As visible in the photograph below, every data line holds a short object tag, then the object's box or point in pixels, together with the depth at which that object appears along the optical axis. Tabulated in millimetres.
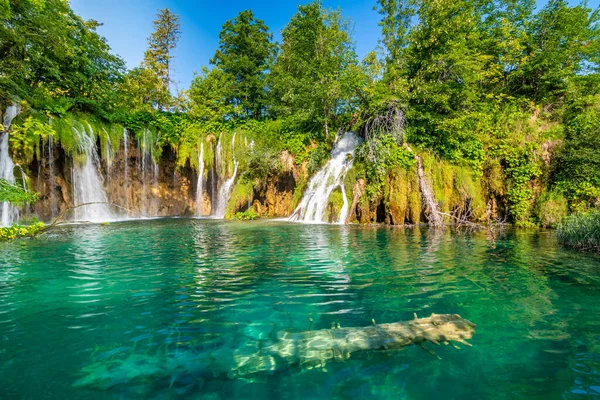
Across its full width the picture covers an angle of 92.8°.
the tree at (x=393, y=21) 24188
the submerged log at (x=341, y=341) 2785
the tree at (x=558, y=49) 15820
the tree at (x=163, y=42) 33688
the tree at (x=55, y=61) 11828
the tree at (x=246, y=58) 26859
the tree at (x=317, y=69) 18653
